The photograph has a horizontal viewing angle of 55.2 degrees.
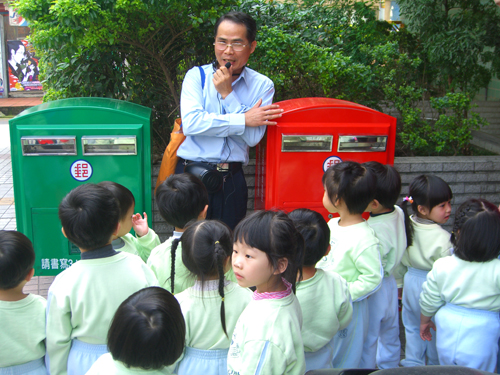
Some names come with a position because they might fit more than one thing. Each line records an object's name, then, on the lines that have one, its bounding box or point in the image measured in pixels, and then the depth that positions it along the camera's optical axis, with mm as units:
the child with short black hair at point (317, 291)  2008
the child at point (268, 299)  1582
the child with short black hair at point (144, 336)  1450
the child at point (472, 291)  2318
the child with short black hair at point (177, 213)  2287
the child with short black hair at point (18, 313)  1899
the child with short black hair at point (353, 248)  2295
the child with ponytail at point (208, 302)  1851
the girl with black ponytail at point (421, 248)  2793
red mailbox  3170
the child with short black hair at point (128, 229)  2293
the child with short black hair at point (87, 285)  1922
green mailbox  3105
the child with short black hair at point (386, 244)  2607
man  3031
